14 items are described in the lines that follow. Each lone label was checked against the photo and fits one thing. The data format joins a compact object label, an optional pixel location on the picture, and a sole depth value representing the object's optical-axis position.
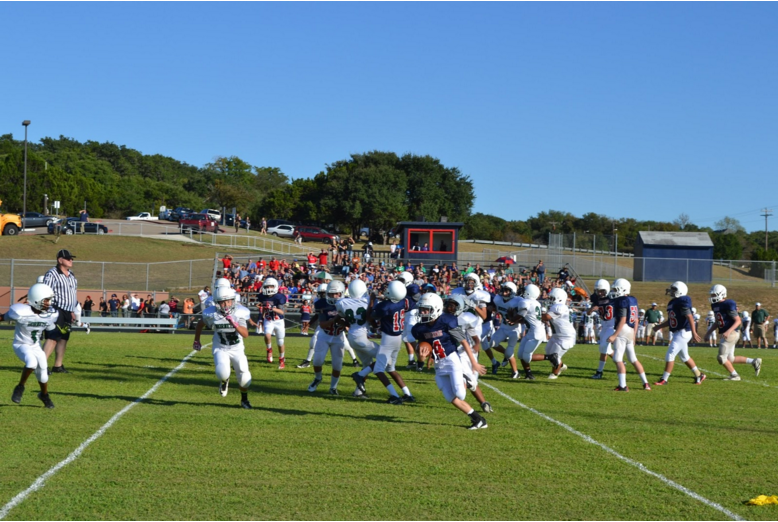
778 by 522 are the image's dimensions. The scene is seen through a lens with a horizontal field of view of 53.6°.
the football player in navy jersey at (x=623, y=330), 13.93
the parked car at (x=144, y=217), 79.49
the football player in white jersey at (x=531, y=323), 15.12
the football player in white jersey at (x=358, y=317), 12.06
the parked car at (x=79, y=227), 56.69
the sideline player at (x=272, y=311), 15.84
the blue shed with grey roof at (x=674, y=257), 46.38
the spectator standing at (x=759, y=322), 29.64
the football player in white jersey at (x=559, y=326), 15.16
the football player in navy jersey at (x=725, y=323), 15.10
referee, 13.74
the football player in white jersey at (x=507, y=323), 15.48
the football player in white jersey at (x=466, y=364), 10.60
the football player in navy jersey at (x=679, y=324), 14.75
